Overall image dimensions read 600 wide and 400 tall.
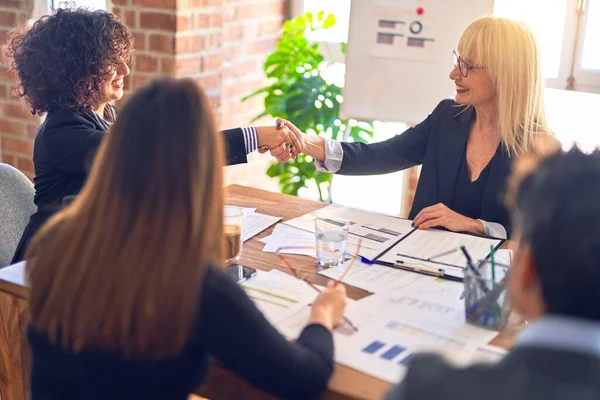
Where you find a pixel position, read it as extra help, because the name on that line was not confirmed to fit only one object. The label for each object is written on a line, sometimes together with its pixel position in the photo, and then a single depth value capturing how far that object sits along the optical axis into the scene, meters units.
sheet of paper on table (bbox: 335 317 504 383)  1.29
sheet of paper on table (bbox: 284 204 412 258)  1.89
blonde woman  2.23
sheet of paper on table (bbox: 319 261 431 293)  1.63
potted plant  3.28
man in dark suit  0.86
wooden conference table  1.26
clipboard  1.71
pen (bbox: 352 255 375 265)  1.77
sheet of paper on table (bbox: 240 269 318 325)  1.49
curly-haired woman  2.08
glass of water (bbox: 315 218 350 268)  1.75
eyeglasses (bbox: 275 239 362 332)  1.64
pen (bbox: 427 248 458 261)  1.80
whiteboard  3.01
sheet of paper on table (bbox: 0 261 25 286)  1.61
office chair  2.14
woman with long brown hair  1.10
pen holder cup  1.44
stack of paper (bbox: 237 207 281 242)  1.95
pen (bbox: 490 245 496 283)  1.46
